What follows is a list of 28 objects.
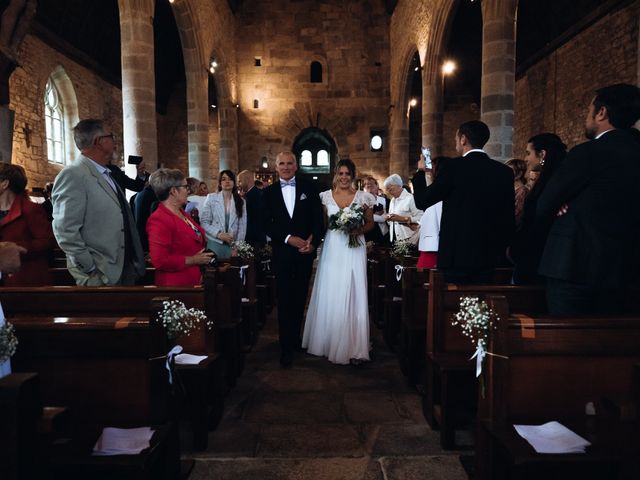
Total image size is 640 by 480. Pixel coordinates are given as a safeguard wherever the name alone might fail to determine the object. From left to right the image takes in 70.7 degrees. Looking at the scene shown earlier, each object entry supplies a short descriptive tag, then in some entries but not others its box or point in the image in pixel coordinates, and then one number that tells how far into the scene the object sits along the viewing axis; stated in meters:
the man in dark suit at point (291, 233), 3.86
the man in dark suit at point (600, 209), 1.97
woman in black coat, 2.66
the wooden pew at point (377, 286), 5.27
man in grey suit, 2.67
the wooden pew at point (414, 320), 3.27
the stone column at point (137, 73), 7.15
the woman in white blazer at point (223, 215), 5.14
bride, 3.82
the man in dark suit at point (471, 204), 2.70
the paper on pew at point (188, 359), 2.37
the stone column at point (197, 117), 11.15
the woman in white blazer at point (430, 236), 3.88
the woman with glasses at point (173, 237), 2.97
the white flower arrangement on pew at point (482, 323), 1.75
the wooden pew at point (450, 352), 2.40
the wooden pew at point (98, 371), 1.69
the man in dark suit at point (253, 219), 4.16
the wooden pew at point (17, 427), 1.18
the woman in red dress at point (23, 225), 3.17
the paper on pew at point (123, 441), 1.60
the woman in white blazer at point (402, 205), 4.93
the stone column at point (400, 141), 15.37
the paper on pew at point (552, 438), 1.57
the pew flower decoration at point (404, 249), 4.65
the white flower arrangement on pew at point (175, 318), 1.79
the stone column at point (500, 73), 6.81
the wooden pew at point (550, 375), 1.68
